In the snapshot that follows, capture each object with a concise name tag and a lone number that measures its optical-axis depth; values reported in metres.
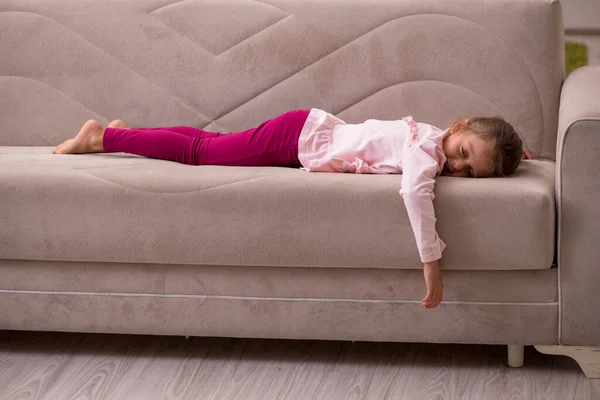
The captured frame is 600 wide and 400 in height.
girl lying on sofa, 3.19
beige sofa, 3.20
